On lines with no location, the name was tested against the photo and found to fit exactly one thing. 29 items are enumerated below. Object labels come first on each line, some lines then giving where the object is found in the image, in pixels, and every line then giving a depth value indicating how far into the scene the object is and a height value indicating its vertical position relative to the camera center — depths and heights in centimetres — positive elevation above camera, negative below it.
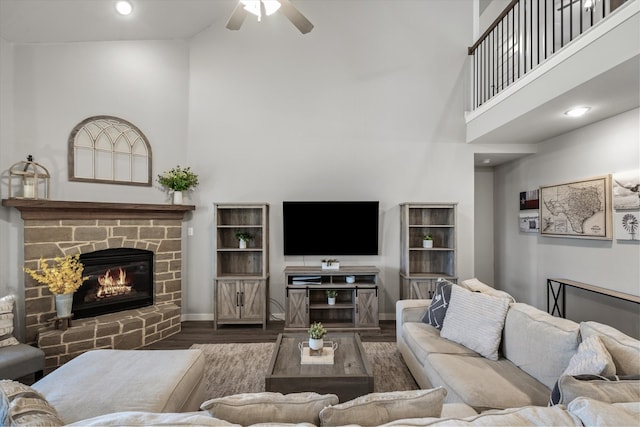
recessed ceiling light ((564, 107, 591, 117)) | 291 +105
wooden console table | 286 -83
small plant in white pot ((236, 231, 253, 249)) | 409 -29
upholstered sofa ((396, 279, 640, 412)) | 160 -93
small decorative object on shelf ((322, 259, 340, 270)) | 400 -65
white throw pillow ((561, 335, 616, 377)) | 131 -67
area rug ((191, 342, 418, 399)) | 255 -146
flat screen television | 411 -15
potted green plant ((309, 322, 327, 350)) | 231 -95
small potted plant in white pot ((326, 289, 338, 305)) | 391 -105
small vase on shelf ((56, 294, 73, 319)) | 292 -85
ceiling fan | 224 +162
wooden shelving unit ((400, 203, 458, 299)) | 395 -45
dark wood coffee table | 199 -109
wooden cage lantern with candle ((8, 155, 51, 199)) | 298 +40
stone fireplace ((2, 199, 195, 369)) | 293 -41
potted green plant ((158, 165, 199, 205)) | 397 +49
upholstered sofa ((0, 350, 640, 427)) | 92 -66
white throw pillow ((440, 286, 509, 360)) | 220 -83
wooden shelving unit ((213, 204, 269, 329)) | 391 -72
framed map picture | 318 +7
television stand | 382 -104
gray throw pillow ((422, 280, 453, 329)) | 267 -83
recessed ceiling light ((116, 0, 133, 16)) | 340 +245
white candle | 299 +29
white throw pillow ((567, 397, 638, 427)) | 88 -61
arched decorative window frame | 338 +78
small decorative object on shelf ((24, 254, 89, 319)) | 290 -61
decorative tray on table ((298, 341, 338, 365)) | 220 -107
